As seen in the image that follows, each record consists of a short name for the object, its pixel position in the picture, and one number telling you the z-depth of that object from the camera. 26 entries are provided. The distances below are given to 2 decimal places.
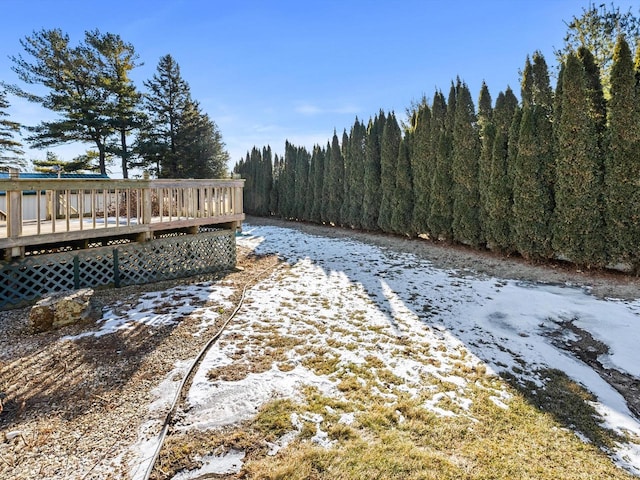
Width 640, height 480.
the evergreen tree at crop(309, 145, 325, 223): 17.91
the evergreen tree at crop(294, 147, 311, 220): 19.12
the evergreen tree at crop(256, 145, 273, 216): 21.97
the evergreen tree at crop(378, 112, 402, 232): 13.29
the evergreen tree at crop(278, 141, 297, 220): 20.11
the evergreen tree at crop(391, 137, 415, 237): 12.39
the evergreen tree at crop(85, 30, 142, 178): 16.91
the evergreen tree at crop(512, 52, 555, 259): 7.76
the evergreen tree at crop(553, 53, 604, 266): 6.87
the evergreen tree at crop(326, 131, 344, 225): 16.64
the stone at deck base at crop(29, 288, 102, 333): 3.72
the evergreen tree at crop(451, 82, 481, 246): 9.75
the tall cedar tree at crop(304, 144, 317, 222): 18.38
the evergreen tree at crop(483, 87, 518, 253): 8.68
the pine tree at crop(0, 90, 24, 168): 17.12
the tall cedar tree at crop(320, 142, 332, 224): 17.28
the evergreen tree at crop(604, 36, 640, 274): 6.36
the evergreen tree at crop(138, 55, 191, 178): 19.44
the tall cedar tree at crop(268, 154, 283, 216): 21.47
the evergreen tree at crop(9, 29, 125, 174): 15.61
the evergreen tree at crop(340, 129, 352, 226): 15.86
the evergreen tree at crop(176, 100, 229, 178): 20.02
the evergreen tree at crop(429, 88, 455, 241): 10.70
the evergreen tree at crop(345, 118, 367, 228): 15.20
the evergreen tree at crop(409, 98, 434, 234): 11.53
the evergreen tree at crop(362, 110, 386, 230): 14.19
